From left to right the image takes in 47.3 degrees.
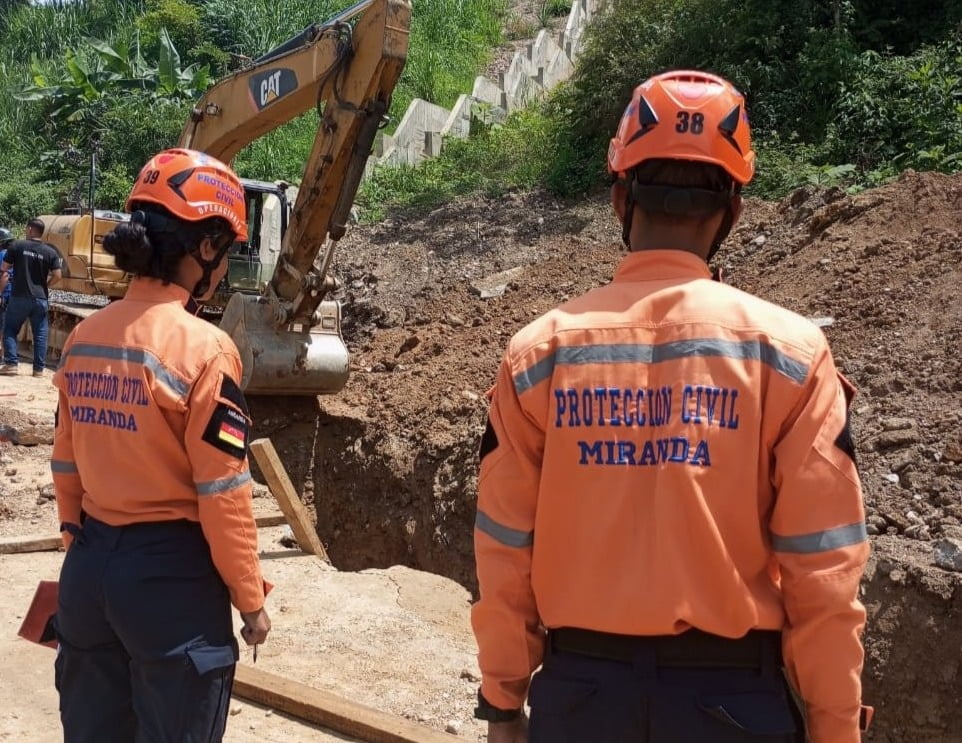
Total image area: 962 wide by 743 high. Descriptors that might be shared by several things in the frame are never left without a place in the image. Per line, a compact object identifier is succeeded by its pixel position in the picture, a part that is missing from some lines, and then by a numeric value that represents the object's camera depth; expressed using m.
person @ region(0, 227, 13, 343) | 13.81
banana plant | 26.97
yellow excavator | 8.77
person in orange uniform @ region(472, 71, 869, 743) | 1.96
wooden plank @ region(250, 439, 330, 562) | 7.61
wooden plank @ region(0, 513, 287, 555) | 7.40
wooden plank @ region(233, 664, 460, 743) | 4.75
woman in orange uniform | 2.92
